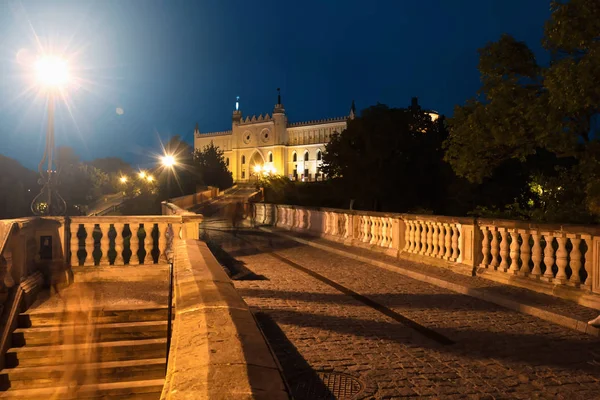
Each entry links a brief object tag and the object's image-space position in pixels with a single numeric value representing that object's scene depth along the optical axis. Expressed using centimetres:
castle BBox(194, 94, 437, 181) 11869
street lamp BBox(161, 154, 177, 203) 4986
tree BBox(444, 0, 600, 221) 964
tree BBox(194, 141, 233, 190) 7057
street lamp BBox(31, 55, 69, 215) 1264
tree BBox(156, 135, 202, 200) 5433
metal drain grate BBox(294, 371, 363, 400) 388
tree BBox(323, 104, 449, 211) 3250
